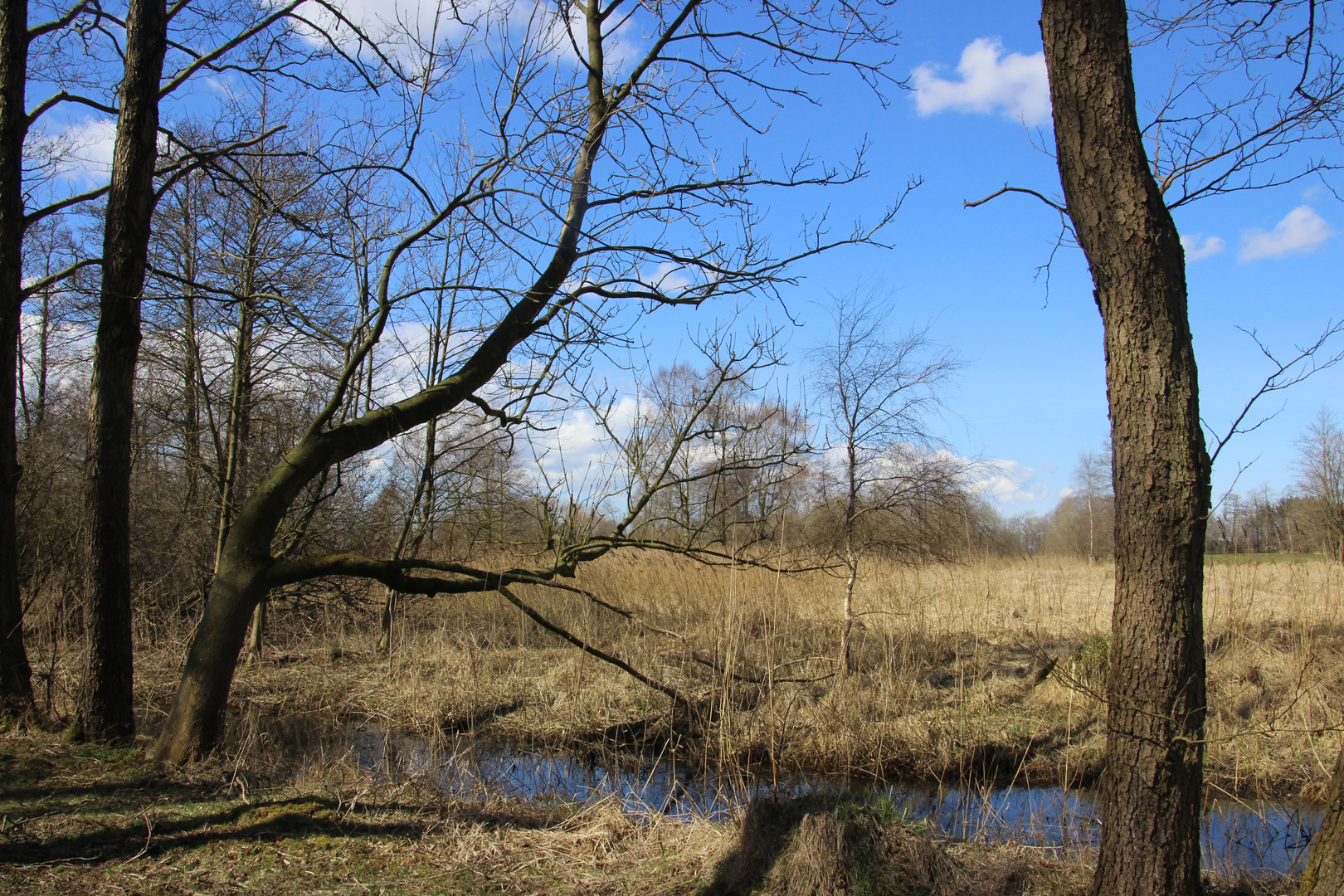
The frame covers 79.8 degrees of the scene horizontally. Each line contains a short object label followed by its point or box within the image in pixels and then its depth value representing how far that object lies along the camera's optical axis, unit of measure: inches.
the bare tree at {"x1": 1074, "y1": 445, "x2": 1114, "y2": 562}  920.8
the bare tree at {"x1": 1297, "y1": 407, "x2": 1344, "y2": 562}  343.9
